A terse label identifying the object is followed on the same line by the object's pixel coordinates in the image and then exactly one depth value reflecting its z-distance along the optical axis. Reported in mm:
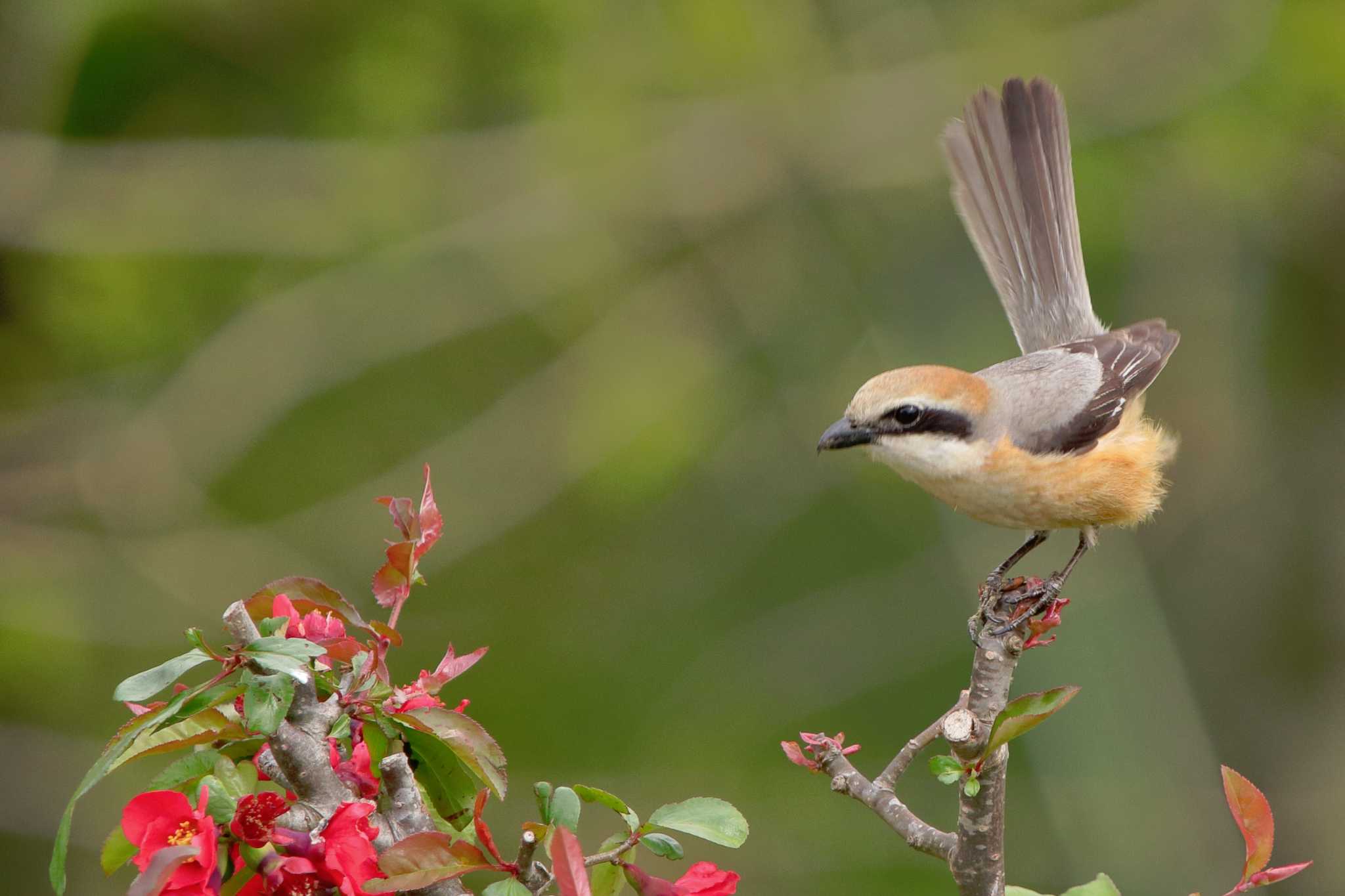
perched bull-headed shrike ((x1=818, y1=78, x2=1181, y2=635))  5594
